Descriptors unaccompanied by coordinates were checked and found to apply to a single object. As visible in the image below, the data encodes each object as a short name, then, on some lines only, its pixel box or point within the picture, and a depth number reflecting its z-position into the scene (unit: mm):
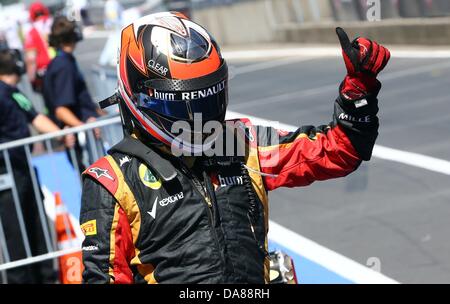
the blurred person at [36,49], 31328
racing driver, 7516
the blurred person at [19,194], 17547
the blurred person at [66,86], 19937
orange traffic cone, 16469
